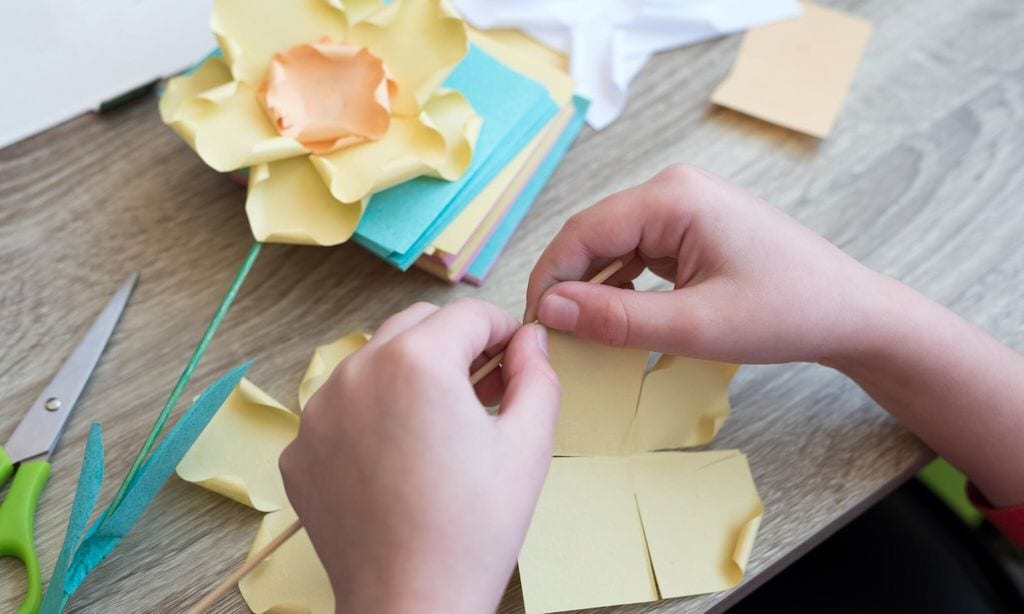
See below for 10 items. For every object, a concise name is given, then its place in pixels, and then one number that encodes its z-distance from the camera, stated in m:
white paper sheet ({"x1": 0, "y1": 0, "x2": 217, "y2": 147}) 0.76
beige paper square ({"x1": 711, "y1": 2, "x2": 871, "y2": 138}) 0.80
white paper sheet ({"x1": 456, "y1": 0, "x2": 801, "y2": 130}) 0.81
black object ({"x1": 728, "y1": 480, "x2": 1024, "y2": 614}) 0.74
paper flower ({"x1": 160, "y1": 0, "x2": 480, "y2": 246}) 0.64
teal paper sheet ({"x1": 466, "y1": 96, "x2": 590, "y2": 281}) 0.71
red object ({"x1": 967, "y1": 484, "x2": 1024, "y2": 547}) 0.64
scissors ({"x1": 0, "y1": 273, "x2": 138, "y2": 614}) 0.58
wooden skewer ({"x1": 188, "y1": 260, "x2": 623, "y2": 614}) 0.54
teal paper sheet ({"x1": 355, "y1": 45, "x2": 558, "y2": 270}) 0.65
